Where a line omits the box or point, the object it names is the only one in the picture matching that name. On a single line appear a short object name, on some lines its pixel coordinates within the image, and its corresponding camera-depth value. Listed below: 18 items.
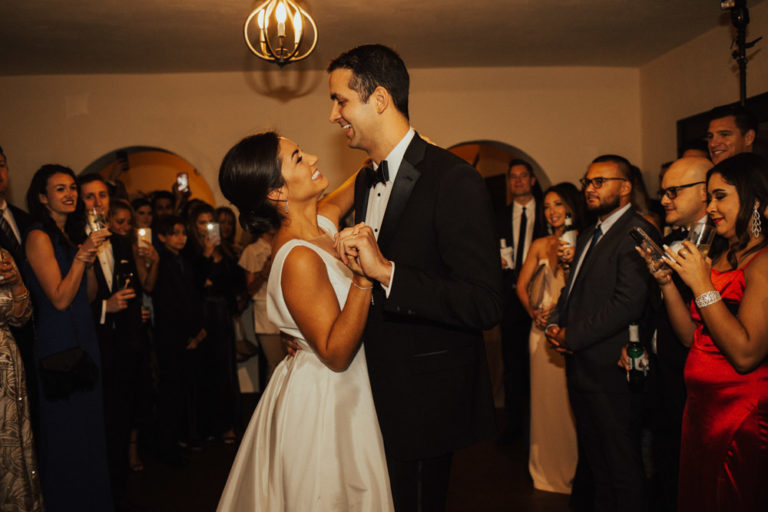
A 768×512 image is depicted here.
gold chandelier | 3.18
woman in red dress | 2.06
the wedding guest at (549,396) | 3.88
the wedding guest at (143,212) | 5.49
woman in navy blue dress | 2.98
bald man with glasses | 2.76
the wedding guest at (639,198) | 3.42
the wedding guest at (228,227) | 5.93
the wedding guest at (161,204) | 6.02
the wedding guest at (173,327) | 4.43
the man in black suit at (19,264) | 3.04
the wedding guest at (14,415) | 2.55
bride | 1.77
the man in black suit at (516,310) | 4.92
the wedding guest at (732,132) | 3.57
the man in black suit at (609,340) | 2.82
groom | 1.50
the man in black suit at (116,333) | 3.40
